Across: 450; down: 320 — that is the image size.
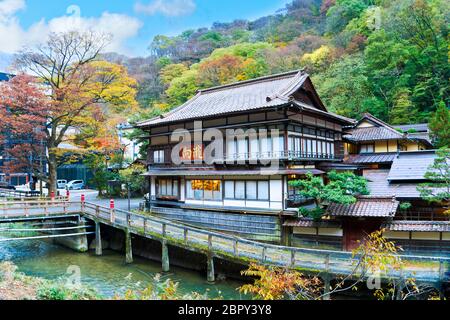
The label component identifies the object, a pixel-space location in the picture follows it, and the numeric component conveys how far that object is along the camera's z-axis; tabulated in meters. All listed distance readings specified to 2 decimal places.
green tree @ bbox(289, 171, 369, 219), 14.12
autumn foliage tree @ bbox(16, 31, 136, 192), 22.91
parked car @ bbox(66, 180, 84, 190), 38.99
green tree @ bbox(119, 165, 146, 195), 30.22
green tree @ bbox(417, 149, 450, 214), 13.41
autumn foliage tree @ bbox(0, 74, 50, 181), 21.94
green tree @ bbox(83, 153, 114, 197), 31.50
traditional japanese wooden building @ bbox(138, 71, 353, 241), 16.66
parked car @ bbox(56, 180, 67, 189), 39.24
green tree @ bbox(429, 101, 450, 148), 23.11
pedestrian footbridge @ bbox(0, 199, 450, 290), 11.28
